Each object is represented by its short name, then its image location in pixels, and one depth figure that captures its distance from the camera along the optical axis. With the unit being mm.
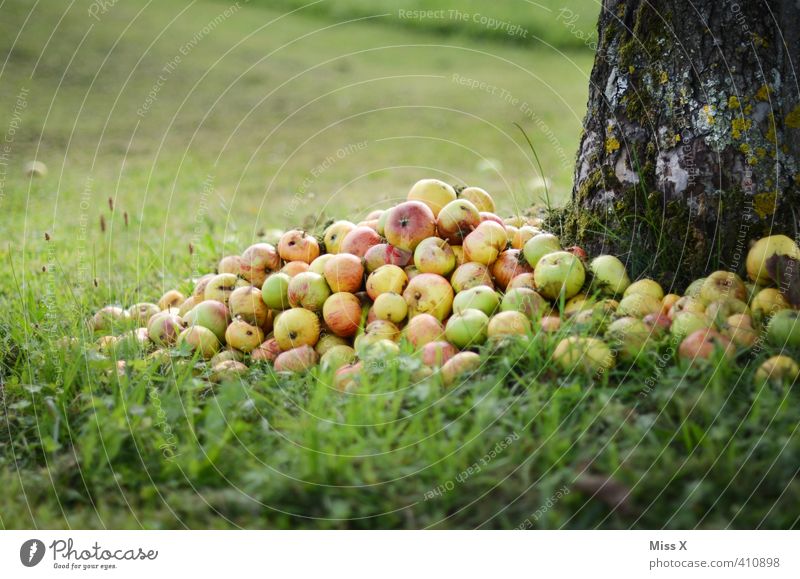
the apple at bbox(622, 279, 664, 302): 3131
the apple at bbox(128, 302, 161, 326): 3764
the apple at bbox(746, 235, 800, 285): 3010
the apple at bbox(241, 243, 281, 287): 3713
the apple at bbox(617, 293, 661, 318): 3033
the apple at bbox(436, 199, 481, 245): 3484
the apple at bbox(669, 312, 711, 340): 2820
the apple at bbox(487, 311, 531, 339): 2959
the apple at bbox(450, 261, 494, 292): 3329
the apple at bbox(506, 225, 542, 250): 3598
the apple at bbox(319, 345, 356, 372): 3060
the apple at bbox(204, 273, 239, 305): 3674
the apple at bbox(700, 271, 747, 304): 2977
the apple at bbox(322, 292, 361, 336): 3330
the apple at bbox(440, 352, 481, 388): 2780
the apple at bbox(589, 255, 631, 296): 3275
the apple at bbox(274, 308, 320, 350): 3324
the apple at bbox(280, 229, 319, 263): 3723
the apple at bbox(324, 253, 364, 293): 3422
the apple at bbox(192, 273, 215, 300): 3801
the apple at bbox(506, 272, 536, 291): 3285
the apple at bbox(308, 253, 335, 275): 3553
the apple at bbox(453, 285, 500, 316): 3191
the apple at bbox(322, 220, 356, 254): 3814
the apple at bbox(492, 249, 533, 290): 3408
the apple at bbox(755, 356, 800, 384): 2551
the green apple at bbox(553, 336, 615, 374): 2734
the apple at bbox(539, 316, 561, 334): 2952
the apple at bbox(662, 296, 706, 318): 2939
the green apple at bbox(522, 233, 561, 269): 3408
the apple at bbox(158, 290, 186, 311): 3973
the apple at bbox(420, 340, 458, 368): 2873
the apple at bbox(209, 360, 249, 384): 3066
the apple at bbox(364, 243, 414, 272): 3488
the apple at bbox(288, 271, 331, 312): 3420
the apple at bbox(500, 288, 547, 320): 3115
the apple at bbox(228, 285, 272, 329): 3492
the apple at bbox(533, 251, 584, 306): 3205
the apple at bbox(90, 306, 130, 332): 3701
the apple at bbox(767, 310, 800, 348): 2701
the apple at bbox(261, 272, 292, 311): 3502
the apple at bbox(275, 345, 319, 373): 3180
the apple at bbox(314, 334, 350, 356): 3334
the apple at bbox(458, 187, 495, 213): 3840
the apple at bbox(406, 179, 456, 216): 3662
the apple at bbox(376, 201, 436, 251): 3496
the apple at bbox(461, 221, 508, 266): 3373
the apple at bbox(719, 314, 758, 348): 2727
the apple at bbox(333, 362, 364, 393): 2801
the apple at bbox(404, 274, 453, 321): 3289
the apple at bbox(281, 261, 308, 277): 3623
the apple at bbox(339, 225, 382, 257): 3627
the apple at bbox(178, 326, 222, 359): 3377
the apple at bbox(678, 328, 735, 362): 2648
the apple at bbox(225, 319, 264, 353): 3396
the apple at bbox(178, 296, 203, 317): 3725
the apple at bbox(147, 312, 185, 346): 3531
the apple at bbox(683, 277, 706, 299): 3086
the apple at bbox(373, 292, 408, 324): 3287
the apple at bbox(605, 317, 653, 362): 2807
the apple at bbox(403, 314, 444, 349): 3121
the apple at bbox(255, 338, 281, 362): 3299
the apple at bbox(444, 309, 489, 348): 3029
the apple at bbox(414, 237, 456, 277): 3395
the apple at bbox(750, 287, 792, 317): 2871
